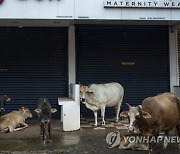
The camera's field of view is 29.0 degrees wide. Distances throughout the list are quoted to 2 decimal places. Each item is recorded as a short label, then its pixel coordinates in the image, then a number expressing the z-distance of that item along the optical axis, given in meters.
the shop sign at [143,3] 11.18
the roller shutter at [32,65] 13.34
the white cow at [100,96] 11.48
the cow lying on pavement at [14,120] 10.66
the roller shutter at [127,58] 13.70
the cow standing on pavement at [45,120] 8.97
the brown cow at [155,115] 7.09
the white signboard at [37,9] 10.91
